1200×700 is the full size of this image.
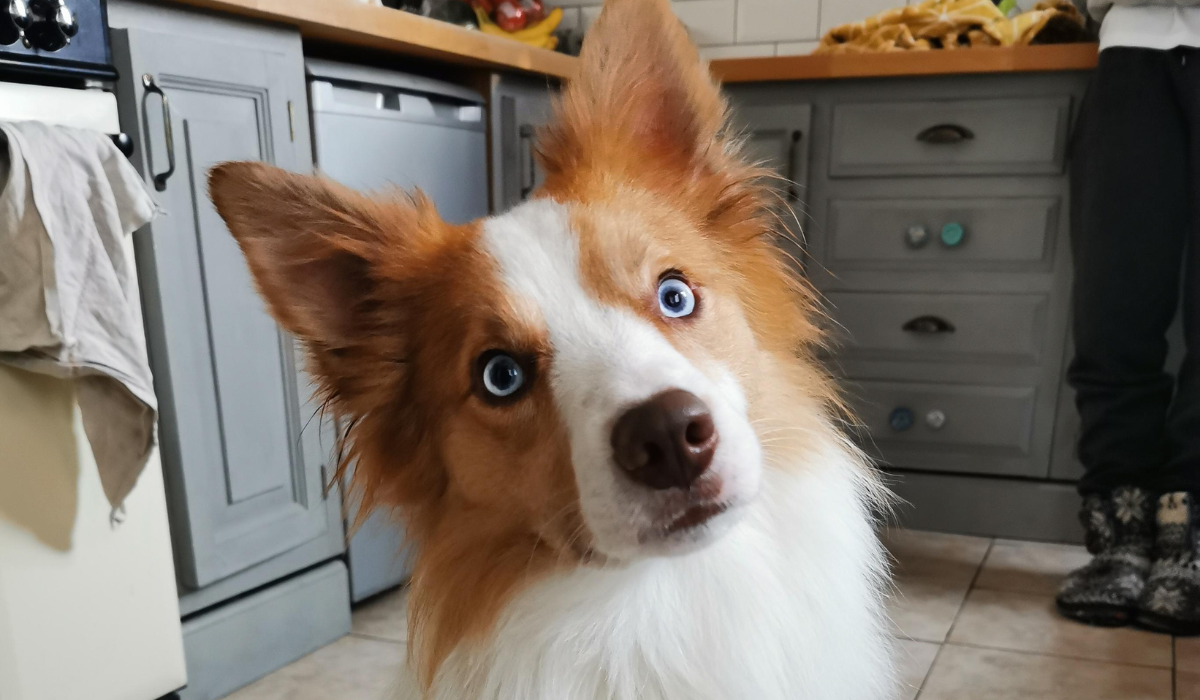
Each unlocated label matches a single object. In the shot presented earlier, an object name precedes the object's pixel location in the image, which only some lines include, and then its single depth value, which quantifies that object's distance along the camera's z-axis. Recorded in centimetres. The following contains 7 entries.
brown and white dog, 101
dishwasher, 198
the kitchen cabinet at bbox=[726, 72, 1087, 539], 253
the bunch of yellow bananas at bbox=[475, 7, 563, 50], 348
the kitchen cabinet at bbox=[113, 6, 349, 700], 164
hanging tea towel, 133
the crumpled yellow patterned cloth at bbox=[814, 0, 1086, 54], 262
